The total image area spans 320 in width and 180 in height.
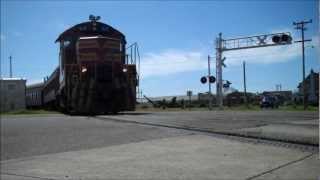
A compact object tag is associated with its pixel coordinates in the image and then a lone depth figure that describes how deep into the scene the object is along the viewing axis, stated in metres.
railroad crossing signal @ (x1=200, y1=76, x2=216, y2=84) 38.00
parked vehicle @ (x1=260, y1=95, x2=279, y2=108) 40.66
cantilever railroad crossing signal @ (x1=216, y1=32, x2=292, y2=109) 32.10
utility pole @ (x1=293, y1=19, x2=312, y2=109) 37.85
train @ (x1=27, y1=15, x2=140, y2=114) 17.86
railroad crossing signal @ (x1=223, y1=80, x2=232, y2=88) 38.17
